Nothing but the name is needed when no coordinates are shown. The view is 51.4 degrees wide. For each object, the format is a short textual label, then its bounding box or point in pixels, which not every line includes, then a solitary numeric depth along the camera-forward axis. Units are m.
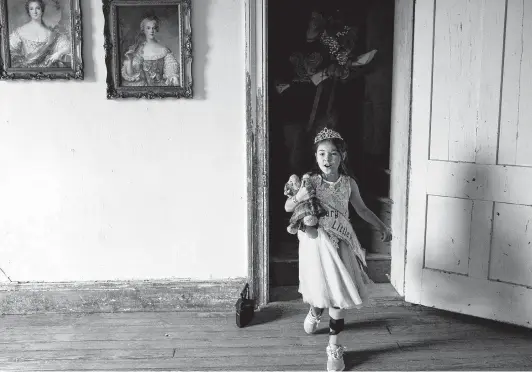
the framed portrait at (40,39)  3.50
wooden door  3.27
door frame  3.60
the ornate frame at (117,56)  3.52
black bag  3.56
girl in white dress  3.04
